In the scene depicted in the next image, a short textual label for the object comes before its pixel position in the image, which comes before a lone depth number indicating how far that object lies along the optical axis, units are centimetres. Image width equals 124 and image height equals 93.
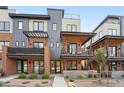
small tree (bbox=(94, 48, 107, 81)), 380
